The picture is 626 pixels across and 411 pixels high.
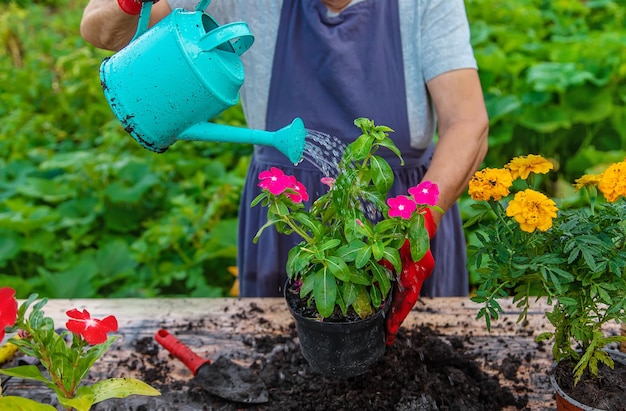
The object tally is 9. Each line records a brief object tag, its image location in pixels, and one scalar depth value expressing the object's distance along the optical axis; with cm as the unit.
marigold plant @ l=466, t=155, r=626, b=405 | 101
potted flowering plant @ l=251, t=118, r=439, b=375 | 108
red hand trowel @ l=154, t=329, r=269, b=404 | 131
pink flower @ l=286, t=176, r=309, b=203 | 117
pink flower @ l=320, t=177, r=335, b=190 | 119
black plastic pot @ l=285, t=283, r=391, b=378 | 114
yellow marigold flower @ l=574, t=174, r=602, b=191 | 109
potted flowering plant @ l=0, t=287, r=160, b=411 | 110
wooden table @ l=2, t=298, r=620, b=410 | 140
